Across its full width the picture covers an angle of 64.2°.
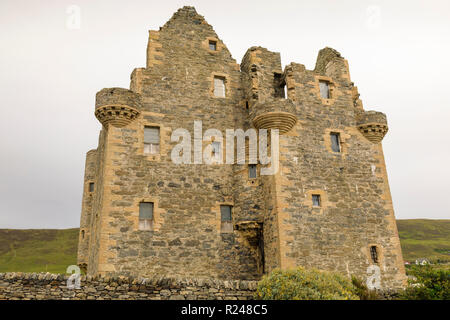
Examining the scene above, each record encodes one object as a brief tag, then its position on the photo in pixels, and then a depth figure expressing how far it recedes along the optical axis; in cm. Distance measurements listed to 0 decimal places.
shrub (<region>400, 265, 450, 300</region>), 1179
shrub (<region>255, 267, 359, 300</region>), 1018
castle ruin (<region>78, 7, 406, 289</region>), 1636
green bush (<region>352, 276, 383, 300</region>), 1158
